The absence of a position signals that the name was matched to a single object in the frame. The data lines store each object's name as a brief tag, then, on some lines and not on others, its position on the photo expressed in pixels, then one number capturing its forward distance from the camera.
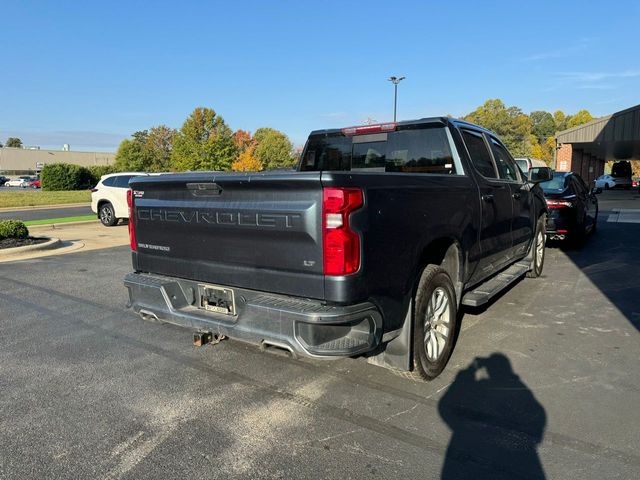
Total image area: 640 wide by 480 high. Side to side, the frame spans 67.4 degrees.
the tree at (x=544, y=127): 103.19
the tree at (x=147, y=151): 54.75
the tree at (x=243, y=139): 80.81
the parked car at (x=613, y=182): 42.13
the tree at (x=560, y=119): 106.24
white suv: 15.14
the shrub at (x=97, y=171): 43.88
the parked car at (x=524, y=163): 13.73
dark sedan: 9.45
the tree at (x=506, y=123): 79.00
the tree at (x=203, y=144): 52.06
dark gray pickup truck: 2.86
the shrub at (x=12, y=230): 10.30
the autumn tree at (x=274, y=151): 78.94
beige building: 98.31
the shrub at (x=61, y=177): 39.16
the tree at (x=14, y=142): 142.88
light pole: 37.88
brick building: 26.42
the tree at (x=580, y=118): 97.05
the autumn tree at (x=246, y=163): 60.62
